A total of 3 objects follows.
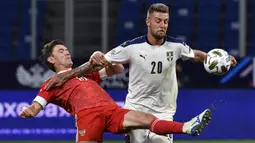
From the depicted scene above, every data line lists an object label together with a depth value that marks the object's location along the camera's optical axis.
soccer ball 16.23
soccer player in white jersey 16.86
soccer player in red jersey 16.53
